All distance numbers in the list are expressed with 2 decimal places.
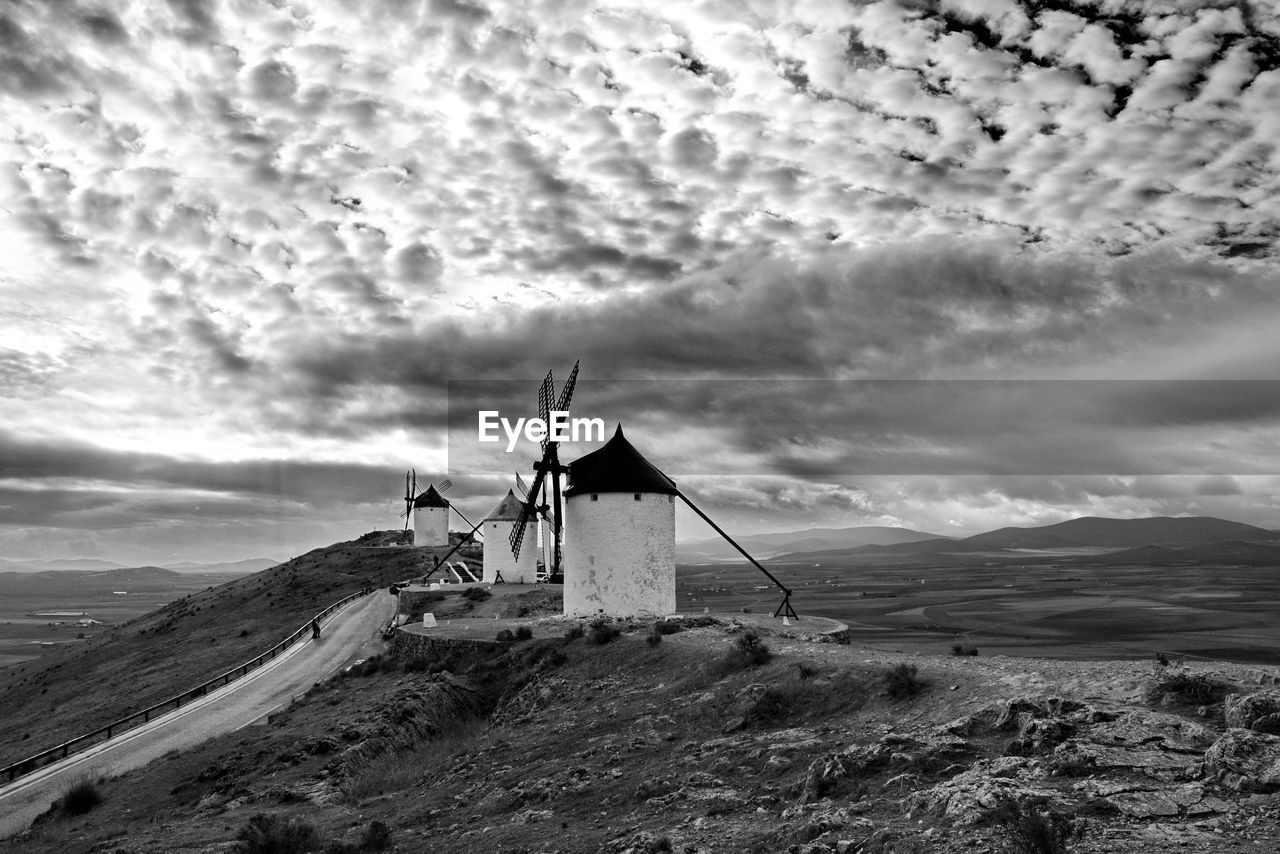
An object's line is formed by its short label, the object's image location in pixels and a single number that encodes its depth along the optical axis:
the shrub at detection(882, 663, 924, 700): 14.63
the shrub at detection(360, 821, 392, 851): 13.44
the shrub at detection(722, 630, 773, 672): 18.98
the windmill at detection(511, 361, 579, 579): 42.94
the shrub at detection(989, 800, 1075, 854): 8.25
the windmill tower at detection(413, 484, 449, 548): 87.81
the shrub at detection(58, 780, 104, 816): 21.80
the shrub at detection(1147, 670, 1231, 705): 11.74
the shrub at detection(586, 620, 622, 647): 24.98
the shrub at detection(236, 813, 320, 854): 13.94
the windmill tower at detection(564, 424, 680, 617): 31.88
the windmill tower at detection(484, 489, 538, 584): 59.84
